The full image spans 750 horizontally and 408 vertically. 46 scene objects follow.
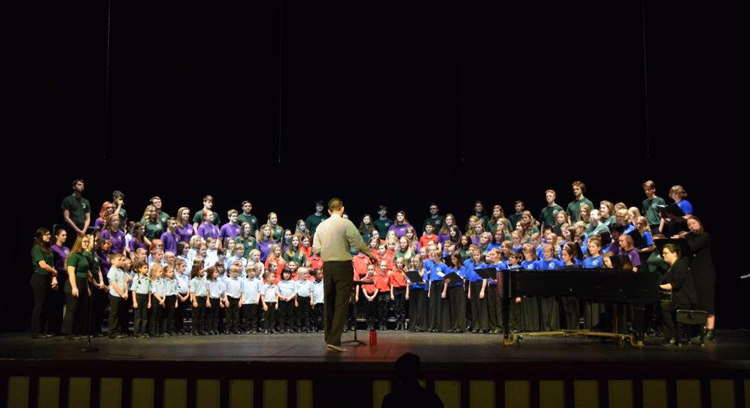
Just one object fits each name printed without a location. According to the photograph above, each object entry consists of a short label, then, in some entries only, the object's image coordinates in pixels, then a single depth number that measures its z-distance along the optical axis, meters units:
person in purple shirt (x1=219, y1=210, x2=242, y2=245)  12.05
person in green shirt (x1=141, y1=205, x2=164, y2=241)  11.47
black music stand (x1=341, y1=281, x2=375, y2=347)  7.38
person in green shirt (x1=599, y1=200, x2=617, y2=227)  9.98
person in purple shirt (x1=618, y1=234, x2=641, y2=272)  8.44
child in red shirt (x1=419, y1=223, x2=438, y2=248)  12.45
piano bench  6.99
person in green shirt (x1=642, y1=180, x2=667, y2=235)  10.39
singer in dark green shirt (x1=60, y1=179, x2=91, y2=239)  10.80
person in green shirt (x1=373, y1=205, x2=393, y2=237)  13.33
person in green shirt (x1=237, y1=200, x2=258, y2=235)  12.48
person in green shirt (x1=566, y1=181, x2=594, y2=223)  11.16
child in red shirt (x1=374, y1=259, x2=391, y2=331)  11.45
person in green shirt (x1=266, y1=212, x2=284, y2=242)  12.30
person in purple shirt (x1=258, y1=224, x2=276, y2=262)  12.12
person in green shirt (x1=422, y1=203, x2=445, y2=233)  12.95
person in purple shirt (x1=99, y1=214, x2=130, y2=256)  10.52
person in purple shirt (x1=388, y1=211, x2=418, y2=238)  12.54
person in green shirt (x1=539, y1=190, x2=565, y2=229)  11.48
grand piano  7.10
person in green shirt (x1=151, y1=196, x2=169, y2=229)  11.62
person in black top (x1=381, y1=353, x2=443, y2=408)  2.98
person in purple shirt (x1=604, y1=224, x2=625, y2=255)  8.84
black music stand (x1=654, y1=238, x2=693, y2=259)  7.69
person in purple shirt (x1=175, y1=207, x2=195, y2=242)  11.47
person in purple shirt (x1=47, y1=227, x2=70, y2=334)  9.76
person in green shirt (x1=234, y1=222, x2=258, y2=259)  11.71
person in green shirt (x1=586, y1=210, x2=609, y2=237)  9.78
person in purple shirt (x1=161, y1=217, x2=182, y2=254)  11.26
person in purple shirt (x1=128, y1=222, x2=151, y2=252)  10.95
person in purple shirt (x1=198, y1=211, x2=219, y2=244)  11.89
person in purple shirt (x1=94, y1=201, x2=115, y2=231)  10.54
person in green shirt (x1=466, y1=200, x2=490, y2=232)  12.19
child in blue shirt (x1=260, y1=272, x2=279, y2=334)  10.82
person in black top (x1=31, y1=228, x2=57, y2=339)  9.50
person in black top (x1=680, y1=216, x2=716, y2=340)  8.23
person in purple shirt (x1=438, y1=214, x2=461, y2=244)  12.22
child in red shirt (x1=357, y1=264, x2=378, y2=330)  11.43
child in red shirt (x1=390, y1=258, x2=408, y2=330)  11.49
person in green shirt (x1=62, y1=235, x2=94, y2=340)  9.20
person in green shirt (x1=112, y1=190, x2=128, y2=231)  11.14
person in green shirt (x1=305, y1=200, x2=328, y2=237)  13.59
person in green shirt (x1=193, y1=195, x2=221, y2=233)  12.04
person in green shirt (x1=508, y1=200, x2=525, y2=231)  12.17
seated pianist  7.57
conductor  6.91
